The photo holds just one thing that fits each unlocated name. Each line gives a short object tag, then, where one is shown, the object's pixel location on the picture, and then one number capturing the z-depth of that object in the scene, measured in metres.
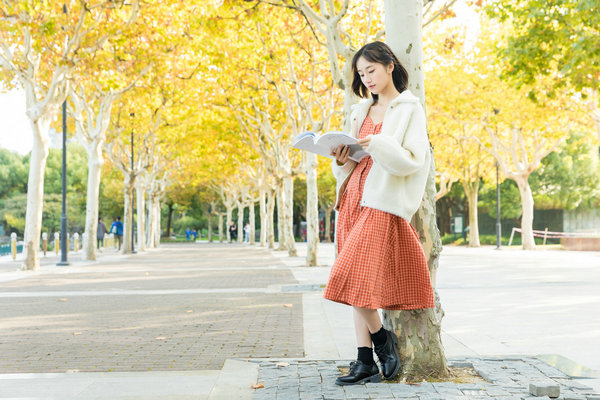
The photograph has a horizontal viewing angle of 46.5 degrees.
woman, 3.99
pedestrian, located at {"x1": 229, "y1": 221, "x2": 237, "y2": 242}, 59.02
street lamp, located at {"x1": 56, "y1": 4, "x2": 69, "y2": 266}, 21.73
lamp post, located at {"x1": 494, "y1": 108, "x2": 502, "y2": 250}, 33.82
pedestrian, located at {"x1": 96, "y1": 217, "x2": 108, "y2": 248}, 36.62
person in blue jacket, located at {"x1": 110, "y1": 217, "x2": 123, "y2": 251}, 37.19
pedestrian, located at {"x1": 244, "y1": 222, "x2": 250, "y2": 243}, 56.51
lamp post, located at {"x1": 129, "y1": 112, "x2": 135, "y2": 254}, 30.94
